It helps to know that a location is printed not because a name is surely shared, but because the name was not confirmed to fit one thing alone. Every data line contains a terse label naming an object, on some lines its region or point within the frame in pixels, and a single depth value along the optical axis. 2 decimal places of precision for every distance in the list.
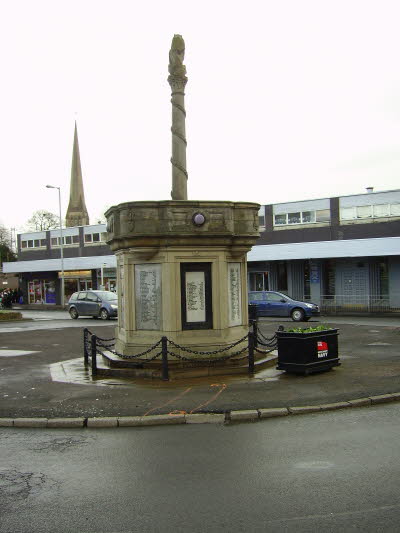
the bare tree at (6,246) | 99.44
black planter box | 11.73
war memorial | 12.67
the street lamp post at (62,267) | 47.22
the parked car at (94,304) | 34.19
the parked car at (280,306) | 29.48
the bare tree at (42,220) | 90.38
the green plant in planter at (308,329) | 11.82
